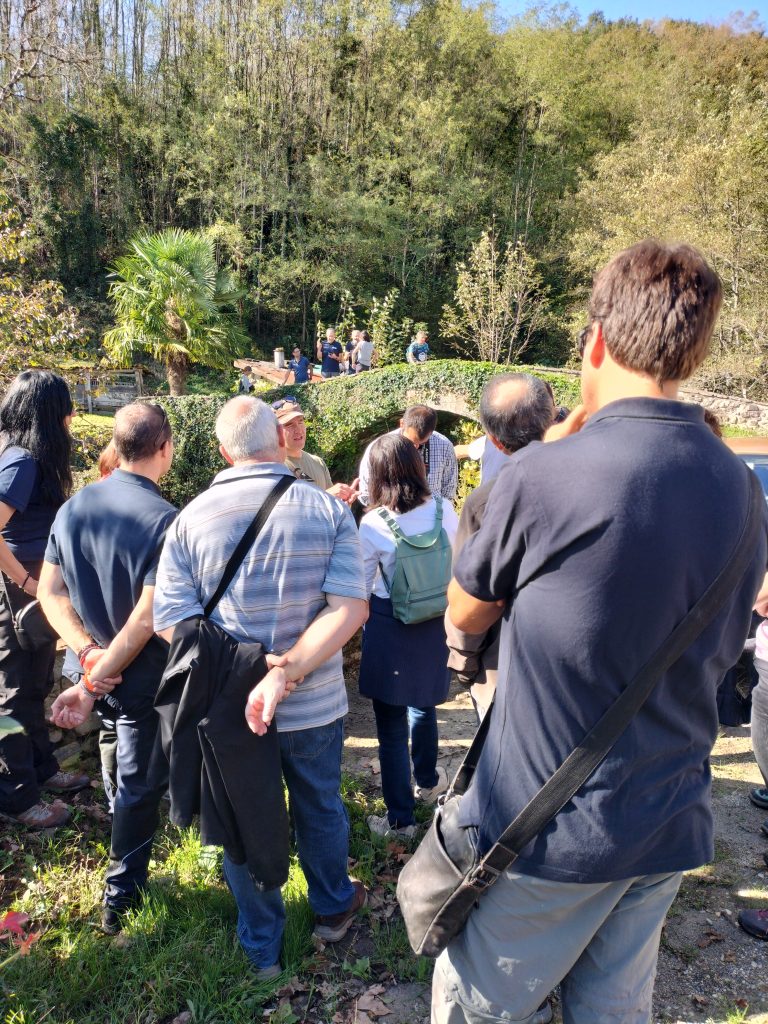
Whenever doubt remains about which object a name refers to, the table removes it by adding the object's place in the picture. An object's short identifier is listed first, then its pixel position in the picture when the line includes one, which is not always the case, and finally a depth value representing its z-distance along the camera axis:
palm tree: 14.72
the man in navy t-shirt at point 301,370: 18.72
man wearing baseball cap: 4.06
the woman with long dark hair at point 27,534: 3.00
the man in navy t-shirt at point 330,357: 18.20
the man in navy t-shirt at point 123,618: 2.48
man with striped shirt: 2.11
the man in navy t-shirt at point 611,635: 1.20
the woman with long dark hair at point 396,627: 2.90
